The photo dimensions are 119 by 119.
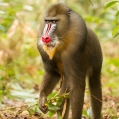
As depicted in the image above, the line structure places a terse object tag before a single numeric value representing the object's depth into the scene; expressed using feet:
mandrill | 24.81
